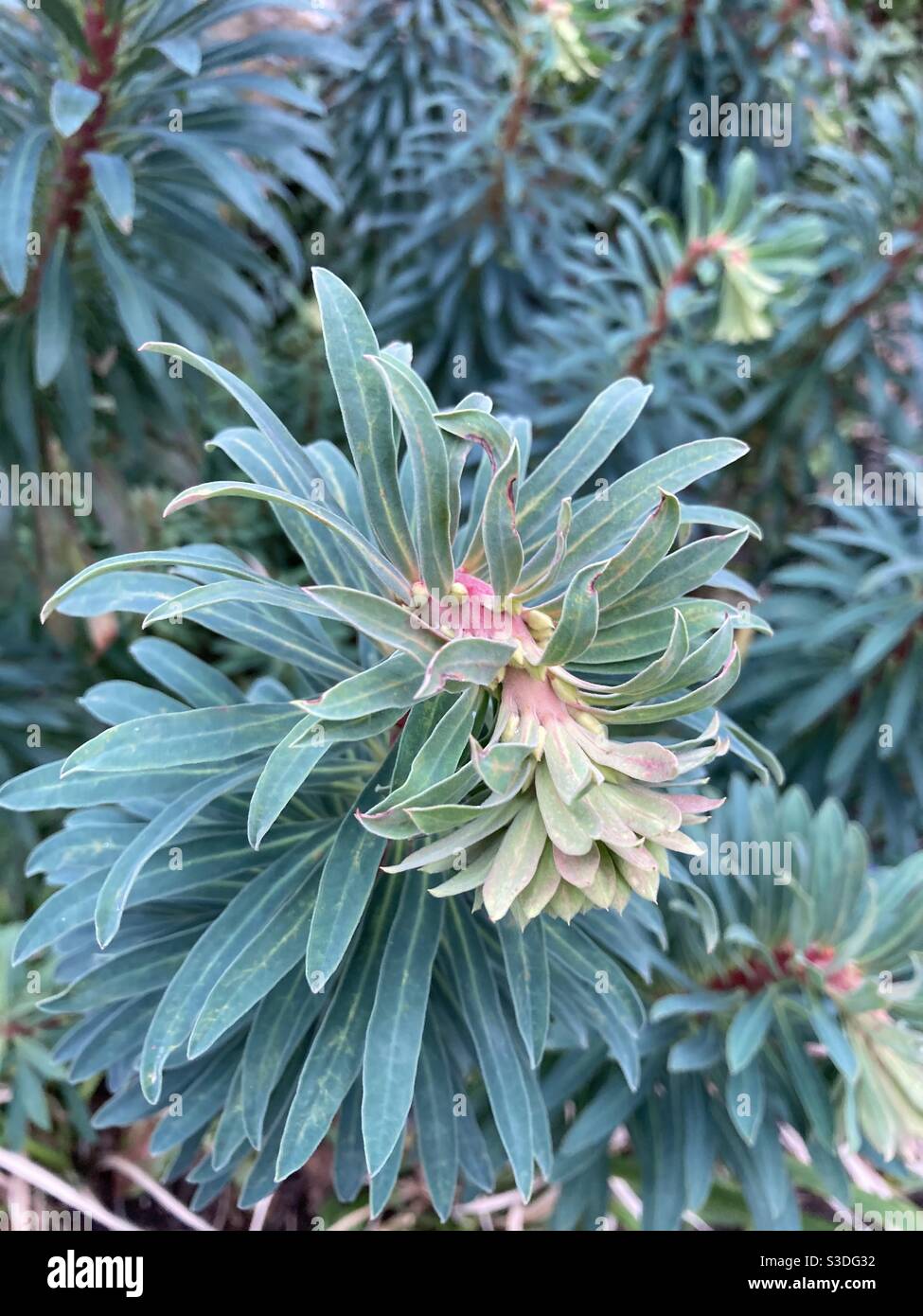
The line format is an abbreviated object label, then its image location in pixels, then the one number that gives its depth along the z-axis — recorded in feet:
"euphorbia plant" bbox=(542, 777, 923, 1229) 2.08
